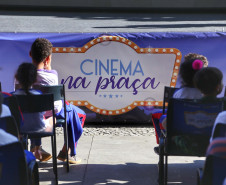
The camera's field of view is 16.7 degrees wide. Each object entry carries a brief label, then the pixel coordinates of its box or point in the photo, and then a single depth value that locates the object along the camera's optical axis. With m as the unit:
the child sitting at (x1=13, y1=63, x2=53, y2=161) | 7.63
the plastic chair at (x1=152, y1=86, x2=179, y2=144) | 8.16
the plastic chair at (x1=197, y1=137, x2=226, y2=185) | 4.14
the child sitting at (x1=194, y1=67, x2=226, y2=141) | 6.44
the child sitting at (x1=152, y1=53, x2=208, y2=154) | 7.37
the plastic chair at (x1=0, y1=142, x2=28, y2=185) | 4.39
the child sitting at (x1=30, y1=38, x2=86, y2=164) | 8.58
